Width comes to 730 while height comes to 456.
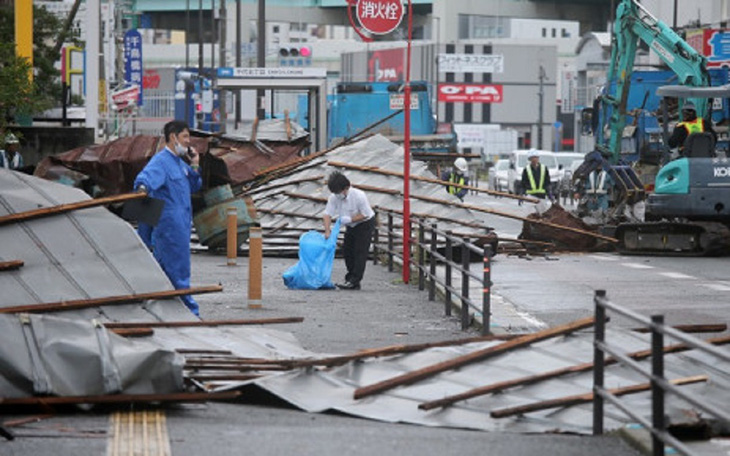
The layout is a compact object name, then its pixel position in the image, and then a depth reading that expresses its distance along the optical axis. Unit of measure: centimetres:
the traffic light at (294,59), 7762
